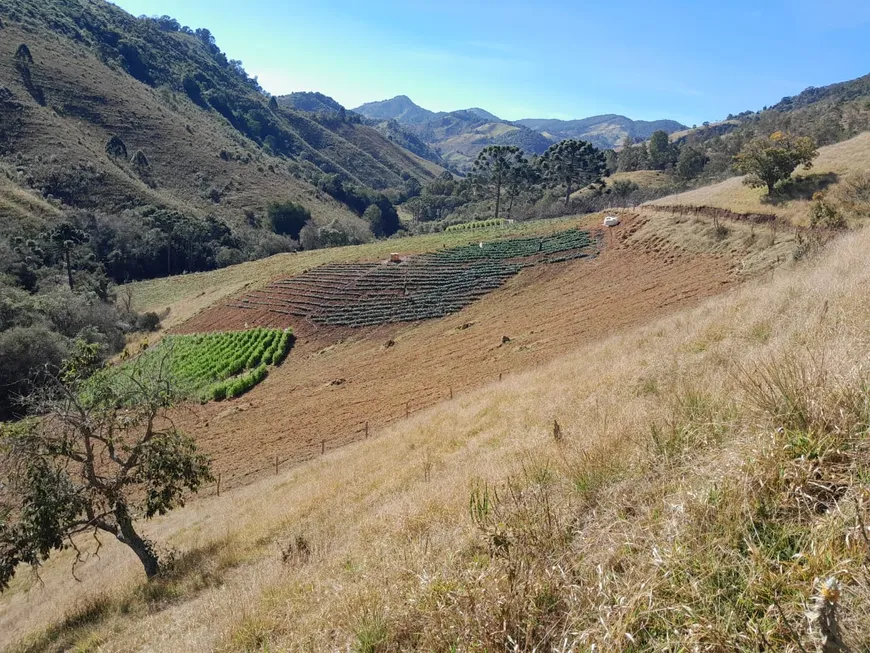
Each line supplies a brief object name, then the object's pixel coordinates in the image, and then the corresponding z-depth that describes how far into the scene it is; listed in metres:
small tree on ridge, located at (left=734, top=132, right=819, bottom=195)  29.88
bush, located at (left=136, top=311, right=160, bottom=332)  47.47
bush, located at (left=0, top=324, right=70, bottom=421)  30.20
